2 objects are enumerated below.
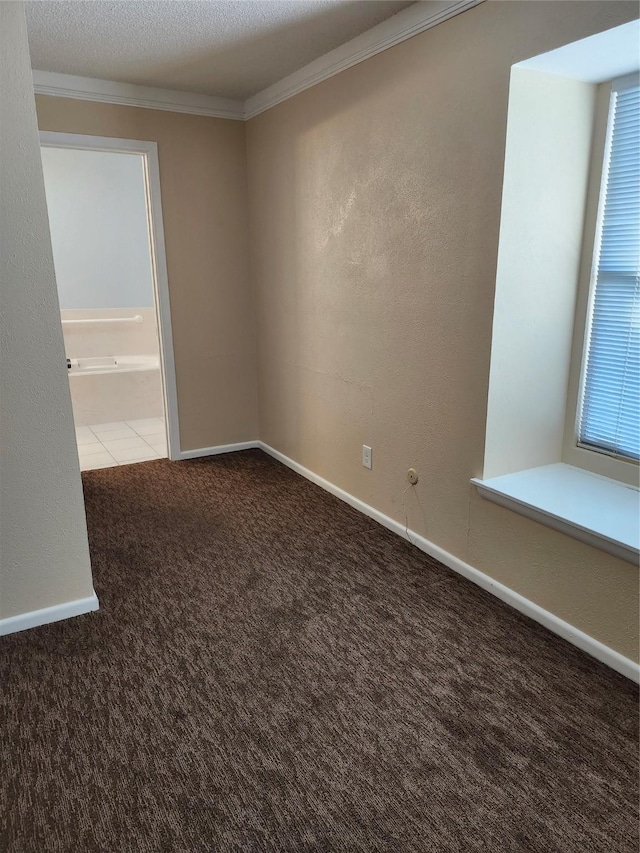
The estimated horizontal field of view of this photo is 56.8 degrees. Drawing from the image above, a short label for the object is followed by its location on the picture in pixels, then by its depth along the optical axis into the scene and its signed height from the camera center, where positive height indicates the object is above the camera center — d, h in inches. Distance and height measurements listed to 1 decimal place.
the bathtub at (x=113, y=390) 203.8 -39.3
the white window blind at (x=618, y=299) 83.2 -4.0
